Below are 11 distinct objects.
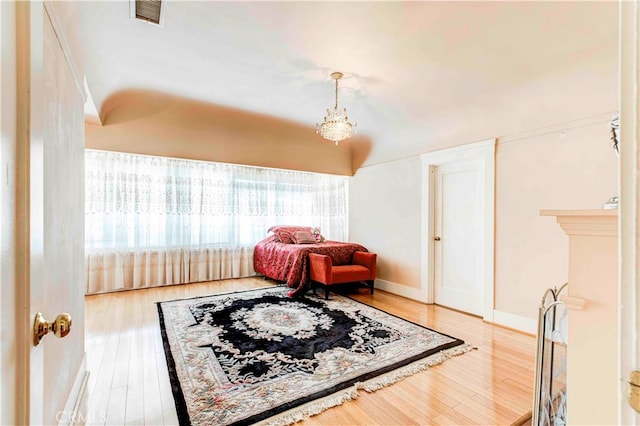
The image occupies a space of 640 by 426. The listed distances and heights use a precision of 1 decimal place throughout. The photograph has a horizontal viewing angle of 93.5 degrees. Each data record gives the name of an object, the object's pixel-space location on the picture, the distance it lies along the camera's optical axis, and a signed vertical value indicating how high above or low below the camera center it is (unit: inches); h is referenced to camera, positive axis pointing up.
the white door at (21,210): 20.7 +0.2
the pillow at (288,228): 212.5 -10.6
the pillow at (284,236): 204.8 -15.7
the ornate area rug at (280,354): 73.6 -46.3
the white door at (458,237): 147.0 -12.1
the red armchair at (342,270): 162.1 -32.4
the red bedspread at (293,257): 172.4 -27.7
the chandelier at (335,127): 125.4 +36.6
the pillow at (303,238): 203.2 -16.8
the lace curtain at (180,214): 173.9 -0.6
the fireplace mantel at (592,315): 34.6 -12.1
